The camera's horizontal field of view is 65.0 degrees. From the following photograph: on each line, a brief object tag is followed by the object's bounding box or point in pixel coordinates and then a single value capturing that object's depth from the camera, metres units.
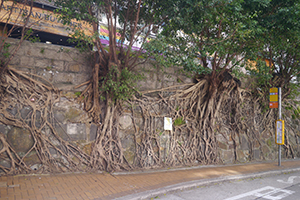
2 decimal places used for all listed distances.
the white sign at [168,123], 7.20
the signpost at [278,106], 8.42
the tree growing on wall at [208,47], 6.16
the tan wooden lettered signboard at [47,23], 9.14
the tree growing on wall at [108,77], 5.99
